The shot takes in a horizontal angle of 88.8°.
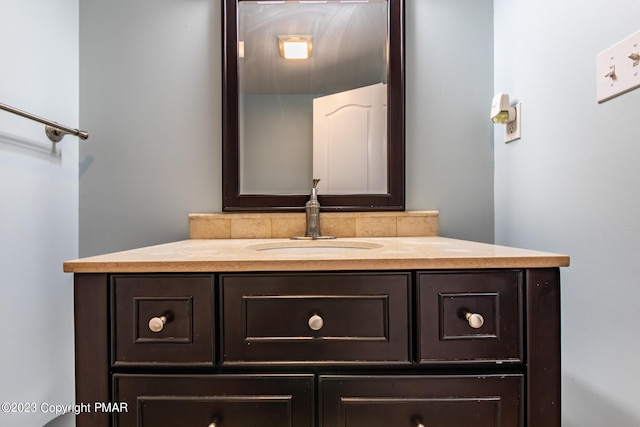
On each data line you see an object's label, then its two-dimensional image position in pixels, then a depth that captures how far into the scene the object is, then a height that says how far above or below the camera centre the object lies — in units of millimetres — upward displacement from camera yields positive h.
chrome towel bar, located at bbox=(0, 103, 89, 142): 978 +262
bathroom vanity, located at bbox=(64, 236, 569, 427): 620 -245
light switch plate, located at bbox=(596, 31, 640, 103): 621 +284
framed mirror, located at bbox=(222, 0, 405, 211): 1150 +381
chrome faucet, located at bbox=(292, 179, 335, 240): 1098 -26
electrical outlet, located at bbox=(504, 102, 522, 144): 1017 +264
